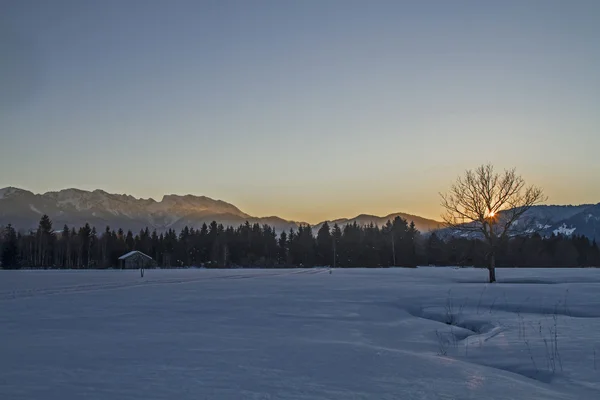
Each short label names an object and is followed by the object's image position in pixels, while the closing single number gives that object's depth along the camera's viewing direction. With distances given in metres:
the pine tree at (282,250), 119.41
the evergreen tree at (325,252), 116.03
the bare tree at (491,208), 38.06
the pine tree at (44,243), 108.31
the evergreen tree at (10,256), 88.00
